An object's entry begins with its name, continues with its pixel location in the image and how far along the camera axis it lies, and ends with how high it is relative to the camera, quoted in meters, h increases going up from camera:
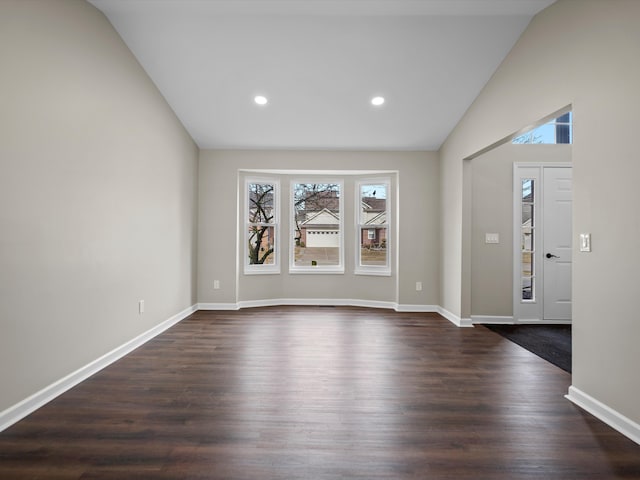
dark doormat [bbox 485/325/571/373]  3.34 -1.14
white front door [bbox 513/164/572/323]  4.64 -0.07
